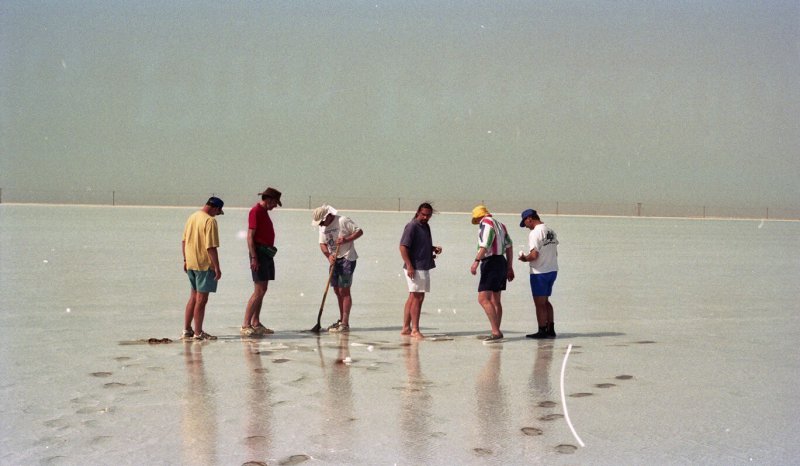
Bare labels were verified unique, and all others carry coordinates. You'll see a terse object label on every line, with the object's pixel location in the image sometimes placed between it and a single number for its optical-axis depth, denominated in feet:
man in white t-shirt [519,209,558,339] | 35.22
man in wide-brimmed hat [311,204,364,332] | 36.63
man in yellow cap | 34.37
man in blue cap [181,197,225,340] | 33.14
